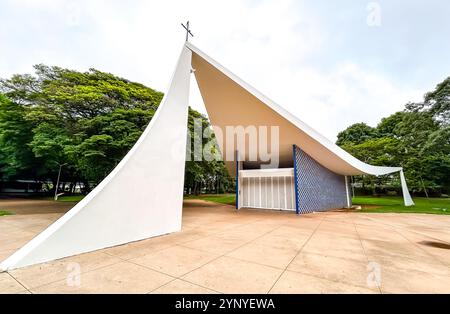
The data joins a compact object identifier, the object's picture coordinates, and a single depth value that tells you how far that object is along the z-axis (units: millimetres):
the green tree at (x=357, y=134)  32094
